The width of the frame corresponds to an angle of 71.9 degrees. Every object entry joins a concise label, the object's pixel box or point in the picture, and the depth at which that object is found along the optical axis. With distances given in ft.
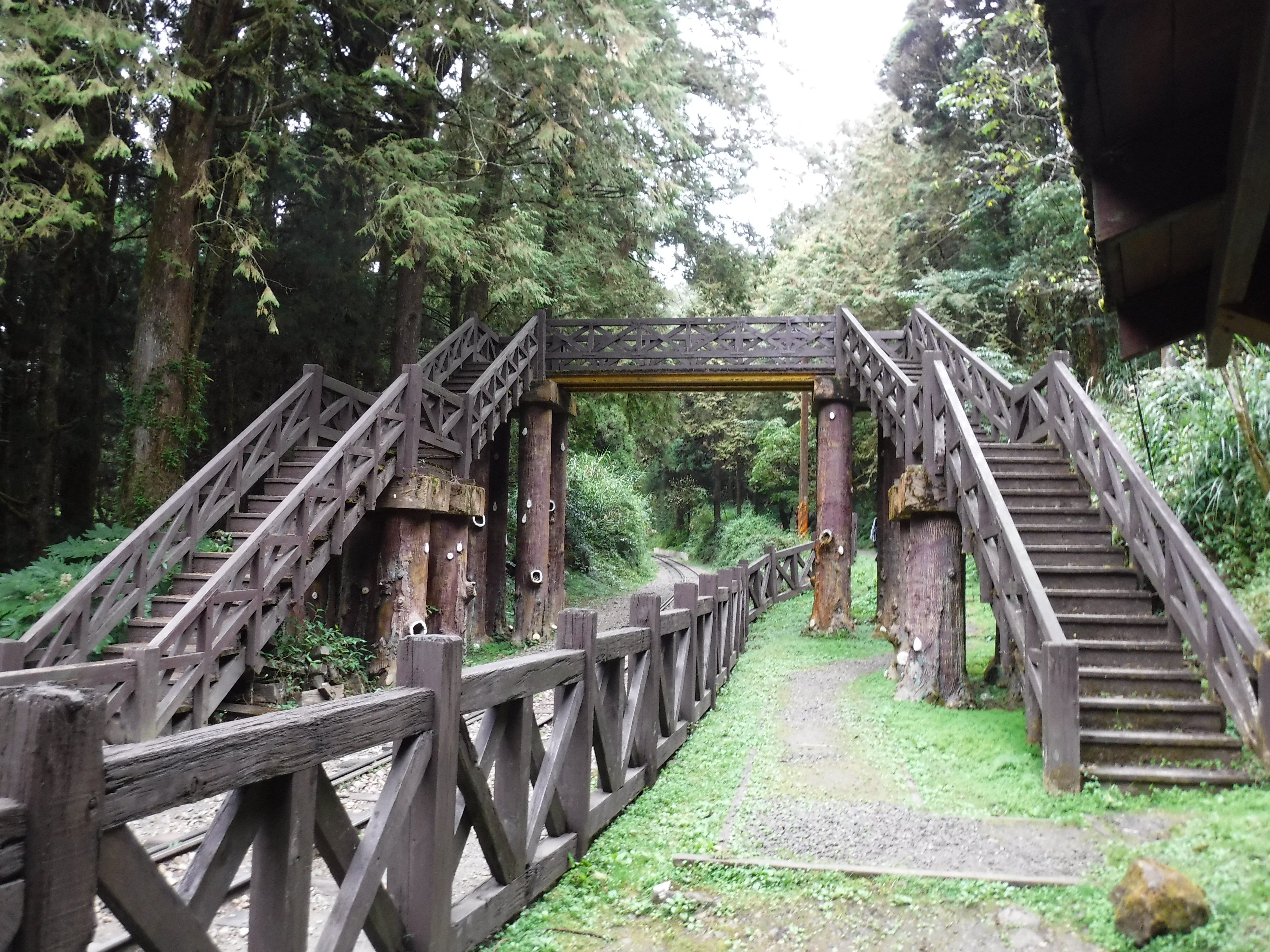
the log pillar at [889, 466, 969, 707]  28.48
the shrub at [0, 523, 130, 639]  26.25
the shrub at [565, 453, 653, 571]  84.69
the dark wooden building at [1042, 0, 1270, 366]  8.61
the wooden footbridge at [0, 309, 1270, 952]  6.62
